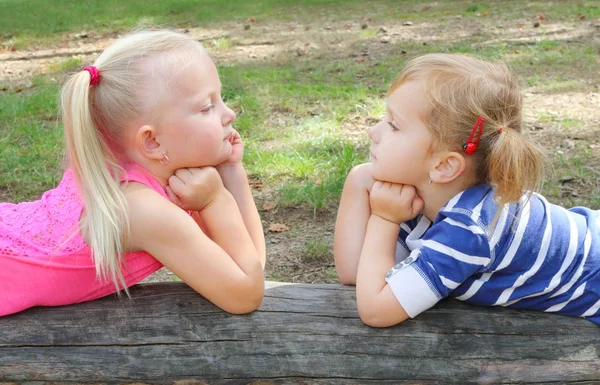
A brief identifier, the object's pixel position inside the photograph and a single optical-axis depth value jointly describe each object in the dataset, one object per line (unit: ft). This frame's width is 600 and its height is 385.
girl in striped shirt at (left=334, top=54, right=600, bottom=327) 7.06
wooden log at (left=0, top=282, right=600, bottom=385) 7.54
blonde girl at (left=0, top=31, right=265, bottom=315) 7.25
